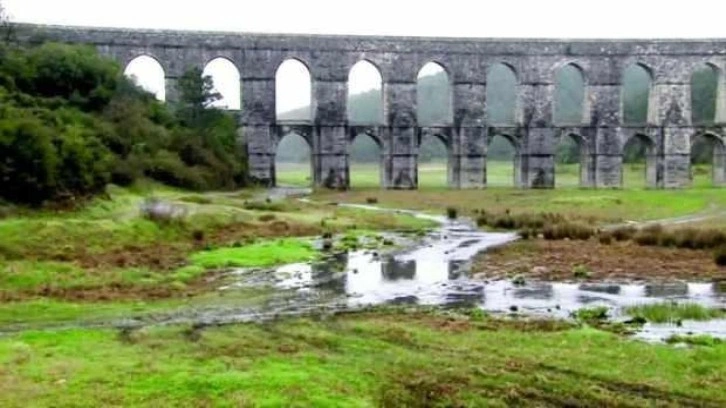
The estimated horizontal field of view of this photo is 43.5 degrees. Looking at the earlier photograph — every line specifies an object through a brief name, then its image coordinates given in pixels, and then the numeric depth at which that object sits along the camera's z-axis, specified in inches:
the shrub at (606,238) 1660.9
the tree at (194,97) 2972.4
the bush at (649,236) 1626.5
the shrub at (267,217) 1947.5
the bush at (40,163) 1566.2
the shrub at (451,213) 2328.6
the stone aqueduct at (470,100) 3304.6
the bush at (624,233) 1694.1
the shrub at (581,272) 1273.4
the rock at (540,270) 1312.7
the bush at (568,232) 1759.4
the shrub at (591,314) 930.7
